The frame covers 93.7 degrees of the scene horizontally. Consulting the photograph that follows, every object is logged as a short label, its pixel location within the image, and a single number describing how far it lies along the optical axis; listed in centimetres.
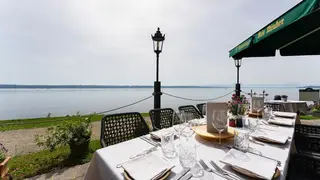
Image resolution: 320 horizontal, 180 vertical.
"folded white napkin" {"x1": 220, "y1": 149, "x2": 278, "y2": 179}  79
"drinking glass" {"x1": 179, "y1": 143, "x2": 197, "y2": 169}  90
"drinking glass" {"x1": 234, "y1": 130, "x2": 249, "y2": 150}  114
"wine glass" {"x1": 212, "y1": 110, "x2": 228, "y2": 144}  131
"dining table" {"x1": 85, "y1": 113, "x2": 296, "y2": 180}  87
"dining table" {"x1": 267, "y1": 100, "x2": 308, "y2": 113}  516
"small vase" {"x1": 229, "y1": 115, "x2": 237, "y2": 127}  187
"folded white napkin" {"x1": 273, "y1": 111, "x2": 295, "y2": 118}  245
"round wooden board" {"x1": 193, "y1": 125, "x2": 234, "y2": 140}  130
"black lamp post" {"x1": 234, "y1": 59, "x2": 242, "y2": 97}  661
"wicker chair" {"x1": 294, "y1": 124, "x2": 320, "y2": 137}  186
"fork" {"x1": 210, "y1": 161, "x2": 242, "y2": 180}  80
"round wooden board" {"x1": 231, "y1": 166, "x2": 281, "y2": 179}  77
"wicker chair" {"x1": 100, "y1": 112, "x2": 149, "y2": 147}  176
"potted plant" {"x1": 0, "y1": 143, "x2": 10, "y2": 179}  141
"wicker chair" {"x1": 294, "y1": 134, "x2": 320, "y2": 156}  167
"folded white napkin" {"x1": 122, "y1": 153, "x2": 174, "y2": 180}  79
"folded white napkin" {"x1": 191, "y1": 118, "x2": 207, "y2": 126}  160
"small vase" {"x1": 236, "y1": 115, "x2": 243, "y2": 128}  183
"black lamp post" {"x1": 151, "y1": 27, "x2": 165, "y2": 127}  355
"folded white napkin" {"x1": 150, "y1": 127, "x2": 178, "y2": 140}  139
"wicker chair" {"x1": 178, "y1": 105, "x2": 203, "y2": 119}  268
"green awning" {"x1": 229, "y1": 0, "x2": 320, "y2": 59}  171
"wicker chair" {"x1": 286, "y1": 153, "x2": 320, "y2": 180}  144
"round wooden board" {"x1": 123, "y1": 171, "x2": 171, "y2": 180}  78
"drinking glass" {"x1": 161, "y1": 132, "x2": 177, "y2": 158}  108
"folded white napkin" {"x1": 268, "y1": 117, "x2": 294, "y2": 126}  193
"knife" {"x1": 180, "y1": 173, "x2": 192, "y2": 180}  76
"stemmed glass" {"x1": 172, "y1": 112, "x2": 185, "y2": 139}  145
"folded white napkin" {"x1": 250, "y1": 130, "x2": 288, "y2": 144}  128
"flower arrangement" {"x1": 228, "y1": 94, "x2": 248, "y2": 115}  191
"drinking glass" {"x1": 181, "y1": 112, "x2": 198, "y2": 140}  150
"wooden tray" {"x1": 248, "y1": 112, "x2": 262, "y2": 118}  234
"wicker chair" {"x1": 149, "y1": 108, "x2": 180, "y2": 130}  224
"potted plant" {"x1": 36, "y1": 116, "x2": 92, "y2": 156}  245
